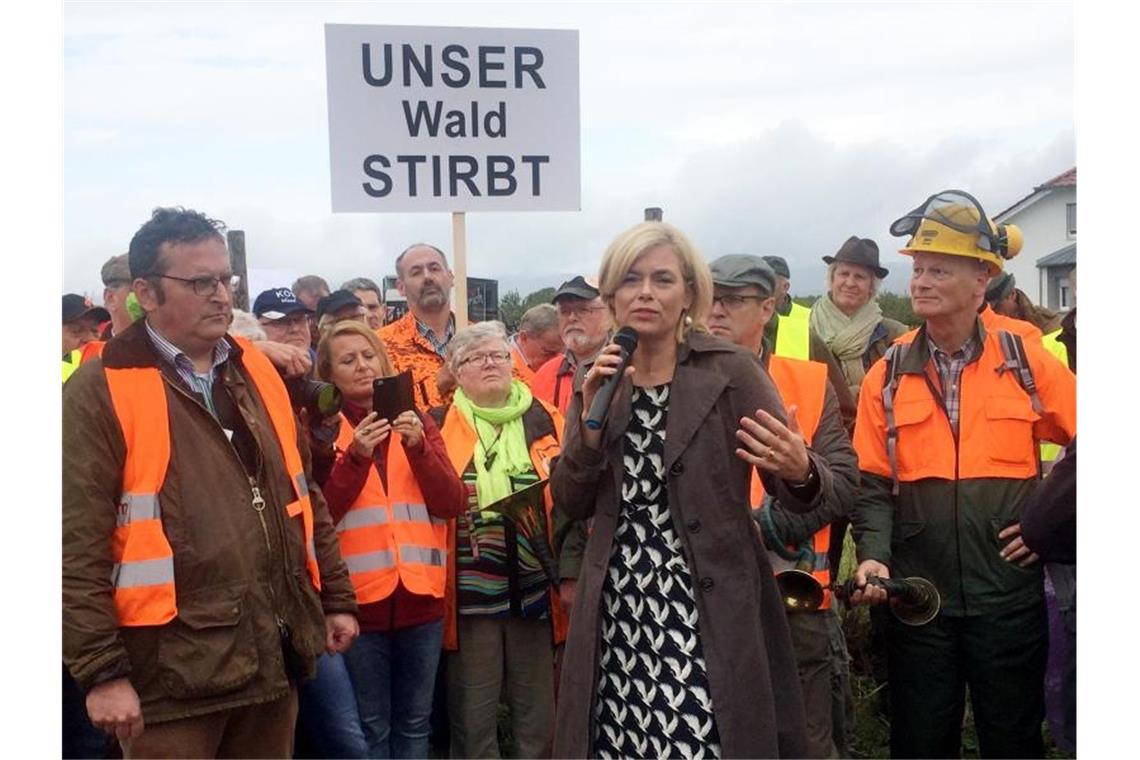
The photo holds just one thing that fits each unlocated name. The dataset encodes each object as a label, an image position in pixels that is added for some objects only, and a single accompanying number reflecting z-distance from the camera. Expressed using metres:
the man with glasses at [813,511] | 3.93
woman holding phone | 4.34
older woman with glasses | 4.67
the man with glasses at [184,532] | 3.06
